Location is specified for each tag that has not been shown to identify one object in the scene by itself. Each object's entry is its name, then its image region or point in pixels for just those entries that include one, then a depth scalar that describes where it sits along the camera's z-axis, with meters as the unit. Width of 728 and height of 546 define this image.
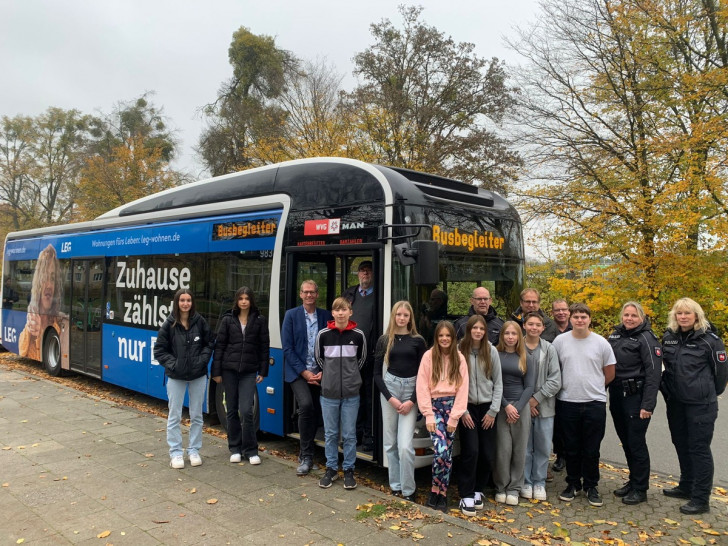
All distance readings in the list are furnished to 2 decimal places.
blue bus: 5.21
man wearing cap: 5.43
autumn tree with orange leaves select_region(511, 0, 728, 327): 12.04
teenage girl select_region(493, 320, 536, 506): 4.87
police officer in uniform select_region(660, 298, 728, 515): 4.71
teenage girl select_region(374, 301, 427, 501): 4.78
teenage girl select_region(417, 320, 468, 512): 4.64
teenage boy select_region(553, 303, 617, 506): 4.90
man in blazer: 5.42
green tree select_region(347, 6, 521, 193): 19.50
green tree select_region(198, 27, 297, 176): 23.47
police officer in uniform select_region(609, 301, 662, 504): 4.79
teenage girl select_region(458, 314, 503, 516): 4.74
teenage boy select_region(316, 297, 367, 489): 5.09
